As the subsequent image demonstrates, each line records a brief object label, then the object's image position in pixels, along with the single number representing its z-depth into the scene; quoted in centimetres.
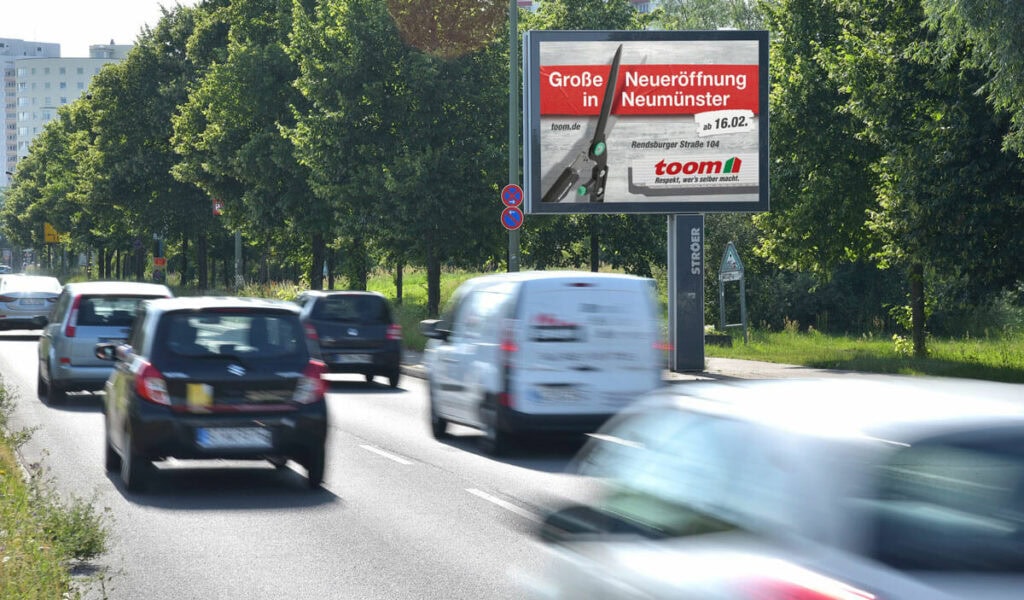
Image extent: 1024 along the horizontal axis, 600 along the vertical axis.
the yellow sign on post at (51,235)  9712
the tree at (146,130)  6444
